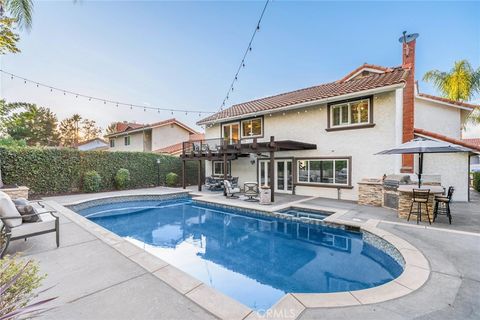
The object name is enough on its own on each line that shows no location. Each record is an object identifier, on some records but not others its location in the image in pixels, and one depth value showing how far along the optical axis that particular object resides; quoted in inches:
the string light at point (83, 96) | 457.1
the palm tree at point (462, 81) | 619.2
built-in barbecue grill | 340.2
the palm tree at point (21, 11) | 296.7
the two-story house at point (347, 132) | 400.5
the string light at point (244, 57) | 255.9
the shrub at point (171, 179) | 698.3
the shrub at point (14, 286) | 76.5
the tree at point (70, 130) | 1769.4
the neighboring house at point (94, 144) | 1229.6
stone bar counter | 282.6
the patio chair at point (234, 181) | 585.3
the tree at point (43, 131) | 1223.9
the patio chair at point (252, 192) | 447.2
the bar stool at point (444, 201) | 267.3
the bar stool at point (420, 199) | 265.3
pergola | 428.1
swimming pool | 176.1
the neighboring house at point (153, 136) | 930.7
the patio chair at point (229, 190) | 488.0
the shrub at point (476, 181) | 588.4
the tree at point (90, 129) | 2042.8
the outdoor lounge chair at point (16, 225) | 169.8
